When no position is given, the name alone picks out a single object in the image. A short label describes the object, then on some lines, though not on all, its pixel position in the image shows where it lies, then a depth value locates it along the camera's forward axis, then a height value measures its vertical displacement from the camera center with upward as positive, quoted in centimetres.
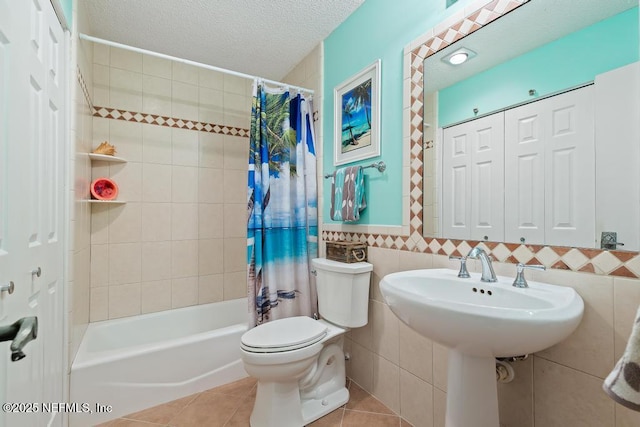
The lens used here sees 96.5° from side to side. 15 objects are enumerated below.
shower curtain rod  162 +97
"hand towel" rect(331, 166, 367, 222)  175 +13
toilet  137 -68
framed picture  172 +64
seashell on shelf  205 +47
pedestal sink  73 -30
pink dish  205 +19
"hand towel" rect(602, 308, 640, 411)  40 -24
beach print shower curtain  192 +5
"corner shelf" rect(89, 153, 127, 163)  197 +41
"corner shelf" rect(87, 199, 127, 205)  196 +9
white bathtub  152 -91
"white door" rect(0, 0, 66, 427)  83 +7
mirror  86 +51
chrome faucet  107 -19
